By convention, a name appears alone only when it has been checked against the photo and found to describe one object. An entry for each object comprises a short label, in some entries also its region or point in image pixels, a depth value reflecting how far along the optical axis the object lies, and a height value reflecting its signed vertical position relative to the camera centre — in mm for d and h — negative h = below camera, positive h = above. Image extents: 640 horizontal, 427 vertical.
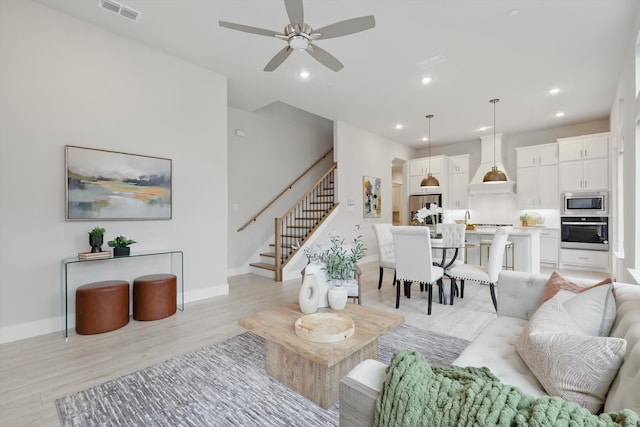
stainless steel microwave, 5934 +208
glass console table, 2920 -572
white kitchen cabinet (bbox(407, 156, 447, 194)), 8266 +1241
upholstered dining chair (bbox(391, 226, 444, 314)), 3463 -523
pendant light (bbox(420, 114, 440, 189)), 6195 +677
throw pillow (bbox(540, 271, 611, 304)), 1731 -444
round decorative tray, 1802 -731
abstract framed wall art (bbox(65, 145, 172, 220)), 3145 +351
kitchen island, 4527 -554
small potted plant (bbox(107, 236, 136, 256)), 3219 -331
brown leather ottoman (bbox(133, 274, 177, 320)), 3326 -937
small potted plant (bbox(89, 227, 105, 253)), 3107 -237
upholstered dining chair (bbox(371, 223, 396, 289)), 4480 -485
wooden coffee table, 1729 -788
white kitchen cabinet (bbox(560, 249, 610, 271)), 5879 -942
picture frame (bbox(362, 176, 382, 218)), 7305 +454
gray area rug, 1765 -1208
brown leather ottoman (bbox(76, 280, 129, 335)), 2930 -929
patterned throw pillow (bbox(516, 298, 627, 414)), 993 -545
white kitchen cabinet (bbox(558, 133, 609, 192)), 5973 +1054
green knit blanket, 691 -497
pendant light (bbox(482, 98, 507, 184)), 5309 +686
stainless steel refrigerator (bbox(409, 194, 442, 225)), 8391 +374
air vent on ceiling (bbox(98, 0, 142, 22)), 2896 +2080
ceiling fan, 2355 +1575
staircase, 5492 -216
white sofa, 930 -594
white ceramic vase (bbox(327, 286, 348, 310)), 2348 -661
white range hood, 7339 +1180
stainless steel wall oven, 5918 -397
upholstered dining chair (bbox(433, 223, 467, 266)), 4107 -349
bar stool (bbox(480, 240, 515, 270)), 5031 -731
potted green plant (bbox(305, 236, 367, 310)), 2348 -416
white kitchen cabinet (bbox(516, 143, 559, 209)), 6680 +864
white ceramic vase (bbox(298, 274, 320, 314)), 2269 -620
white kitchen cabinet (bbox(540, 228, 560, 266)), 6535 -719
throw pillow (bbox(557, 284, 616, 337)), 1388 -473
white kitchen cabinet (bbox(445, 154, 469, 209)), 8070 +872
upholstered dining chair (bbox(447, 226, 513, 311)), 3471 -682
